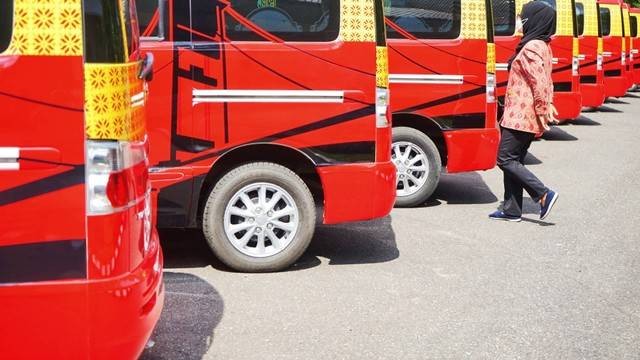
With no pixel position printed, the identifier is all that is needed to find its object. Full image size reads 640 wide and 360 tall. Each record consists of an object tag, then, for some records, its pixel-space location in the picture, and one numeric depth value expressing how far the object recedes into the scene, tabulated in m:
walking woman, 7.66
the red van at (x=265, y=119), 5.62
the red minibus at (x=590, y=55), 15.34
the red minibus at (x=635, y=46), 23.81
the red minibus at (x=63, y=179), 3.20
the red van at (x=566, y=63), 12.95
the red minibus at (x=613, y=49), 19.02
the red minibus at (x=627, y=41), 20.55
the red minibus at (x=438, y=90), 8.19
